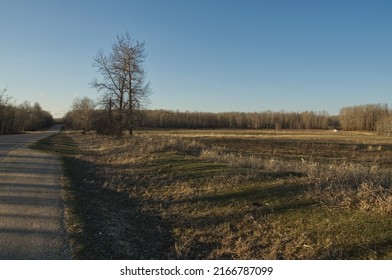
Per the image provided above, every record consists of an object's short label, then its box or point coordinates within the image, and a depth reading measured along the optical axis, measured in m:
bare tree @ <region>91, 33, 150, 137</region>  42.22
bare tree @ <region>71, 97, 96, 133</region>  72.93
